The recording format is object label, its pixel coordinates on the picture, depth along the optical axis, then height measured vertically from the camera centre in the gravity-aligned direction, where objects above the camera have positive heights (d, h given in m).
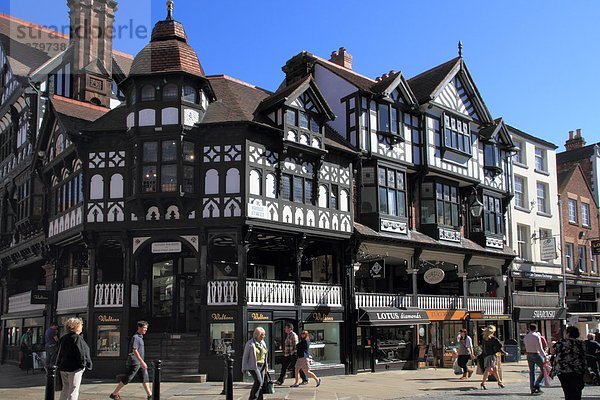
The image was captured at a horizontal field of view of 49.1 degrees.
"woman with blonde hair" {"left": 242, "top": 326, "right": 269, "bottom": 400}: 13.11 -1.37
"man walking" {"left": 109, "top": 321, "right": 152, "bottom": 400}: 14.27 -1.45
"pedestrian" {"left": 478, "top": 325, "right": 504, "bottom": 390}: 18.14 -1.62
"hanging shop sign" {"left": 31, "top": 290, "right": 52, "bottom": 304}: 25.05 -0.04
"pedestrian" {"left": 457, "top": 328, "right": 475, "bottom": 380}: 20.58 -1.92
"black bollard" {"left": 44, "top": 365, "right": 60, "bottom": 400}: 10.40 -1.41
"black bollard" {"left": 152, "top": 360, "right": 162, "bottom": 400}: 12.45 -1.66
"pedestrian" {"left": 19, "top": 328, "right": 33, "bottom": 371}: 24.39 -2.18
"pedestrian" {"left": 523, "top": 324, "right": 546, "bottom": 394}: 16.23 -1.50
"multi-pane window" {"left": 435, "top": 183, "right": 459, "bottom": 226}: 28.08 +3.81
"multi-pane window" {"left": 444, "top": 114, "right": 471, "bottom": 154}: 28.64 +6.96
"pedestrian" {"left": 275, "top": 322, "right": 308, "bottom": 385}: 18.77 -1.71
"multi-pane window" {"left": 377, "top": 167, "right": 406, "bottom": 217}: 25.56 +3.96
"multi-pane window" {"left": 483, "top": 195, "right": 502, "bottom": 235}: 30.64 +3.63
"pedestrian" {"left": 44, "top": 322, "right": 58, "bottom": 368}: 22.14 -1.48
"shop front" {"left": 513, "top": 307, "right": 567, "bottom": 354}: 31.66 -1.39
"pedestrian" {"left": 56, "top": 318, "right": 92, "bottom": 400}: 10.47 -1.07
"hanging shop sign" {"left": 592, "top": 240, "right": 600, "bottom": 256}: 36.53 +2.44
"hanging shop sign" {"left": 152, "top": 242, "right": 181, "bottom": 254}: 21.78 +1.56
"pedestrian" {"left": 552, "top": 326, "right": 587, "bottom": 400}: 9.89 -1.14
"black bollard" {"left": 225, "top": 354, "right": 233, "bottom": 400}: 12.89 -1.73
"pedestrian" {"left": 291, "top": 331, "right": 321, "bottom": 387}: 18.08 -1.73
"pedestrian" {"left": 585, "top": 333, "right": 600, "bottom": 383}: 13.23 -1.26
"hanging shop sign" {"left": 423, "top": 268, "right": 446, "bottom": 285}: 25.53 +0.67
